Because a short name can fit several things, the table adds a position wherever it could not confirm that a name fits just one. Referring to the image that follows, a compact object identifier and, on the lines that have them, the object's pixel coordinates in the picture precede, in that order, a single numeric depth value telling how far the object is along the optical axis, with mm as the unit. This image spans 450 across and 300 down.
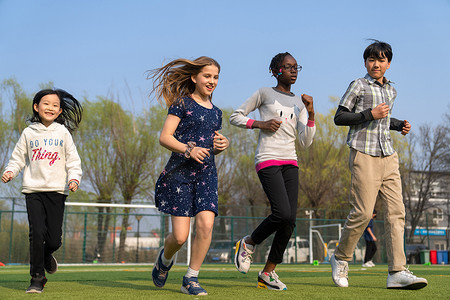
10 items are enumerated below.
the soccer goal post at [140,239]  22188
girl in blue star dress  4141
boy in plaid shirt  4602
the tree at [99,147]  28547
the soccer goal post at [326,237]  25114
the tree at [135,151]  28672
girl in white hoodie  4578
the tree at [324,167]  32875
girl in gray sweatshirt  4820
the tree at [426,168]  38312
